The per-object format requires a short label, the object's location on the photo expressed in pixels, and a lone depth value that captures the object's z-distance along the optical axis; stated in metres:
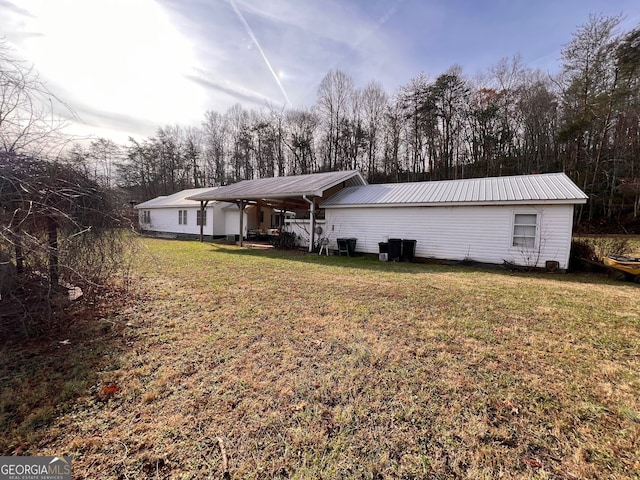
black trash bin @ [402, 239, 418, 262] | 10.54
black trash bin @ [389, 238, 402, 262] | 10.64
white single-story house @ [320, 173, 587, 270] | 8.56
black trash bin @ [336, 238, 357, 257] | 11.88
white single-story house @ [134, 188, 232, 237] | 18.88
